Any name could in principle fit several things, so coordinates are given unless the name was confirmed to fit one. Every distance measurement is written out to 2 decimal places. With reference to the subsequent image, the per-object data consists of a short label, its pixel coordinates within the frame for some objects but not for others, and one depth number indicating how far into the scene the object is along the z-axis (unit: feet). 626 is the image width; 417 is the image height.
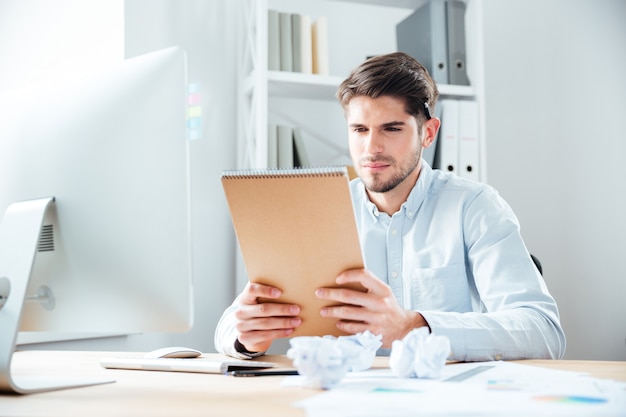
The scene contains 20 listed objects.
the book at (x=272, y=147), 7.66
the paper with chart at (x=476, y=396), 2.31
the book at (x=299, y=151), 7.84
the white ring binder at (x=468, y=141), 8.14
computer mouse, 4.09
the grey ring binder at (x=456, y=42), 8.23
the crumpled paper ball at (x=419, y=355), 3.03
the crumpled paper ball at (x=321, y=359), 2.83
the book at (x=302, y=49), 7.86
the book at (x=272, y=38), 7.74
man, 4.00
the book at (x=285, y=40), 7.79
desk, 2.54
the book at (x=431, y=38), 8.14
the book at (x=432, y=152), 8.09
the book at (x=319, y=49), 7.92
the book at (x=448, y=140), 8.04
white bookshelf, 7.67
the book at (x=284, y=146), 7.72
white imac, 2.97
